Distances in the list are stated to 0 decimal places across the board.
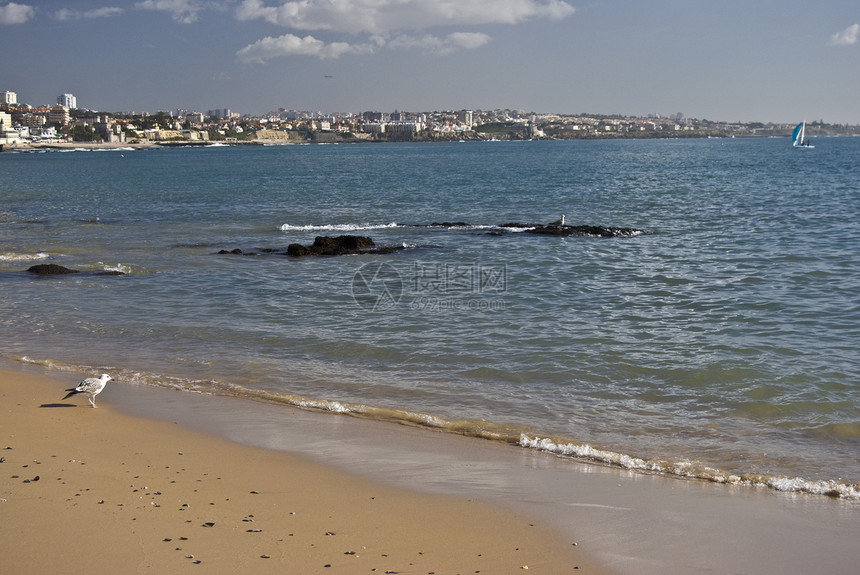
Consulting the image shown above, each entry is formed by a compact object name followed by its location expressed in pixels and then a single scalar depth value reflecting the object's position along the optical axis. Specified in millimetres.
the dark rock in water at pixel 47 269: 19312
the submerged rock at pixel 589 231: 25973
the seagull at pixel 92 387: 8922
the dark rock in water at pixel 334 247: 22578
